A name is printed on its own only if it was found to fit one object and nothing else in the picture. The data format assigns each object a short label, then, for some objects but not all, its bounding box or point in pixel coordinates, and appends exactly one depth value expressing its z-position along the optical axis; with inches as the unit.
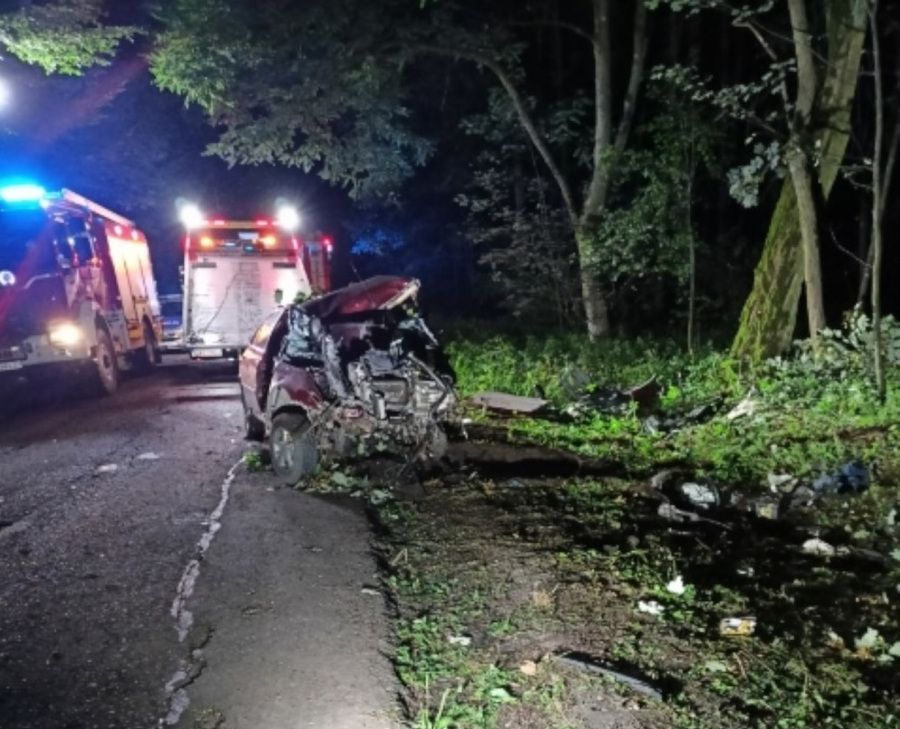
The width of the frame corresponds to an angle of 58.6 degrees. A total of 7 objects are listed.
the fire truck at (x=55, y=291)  481.1
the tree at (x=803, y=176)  371.9
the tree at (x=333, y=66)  495.5
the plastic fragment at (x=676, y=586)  189.8
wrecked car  304.7
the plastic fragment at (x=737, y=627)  170.4
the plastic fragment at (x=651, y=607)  181.8
